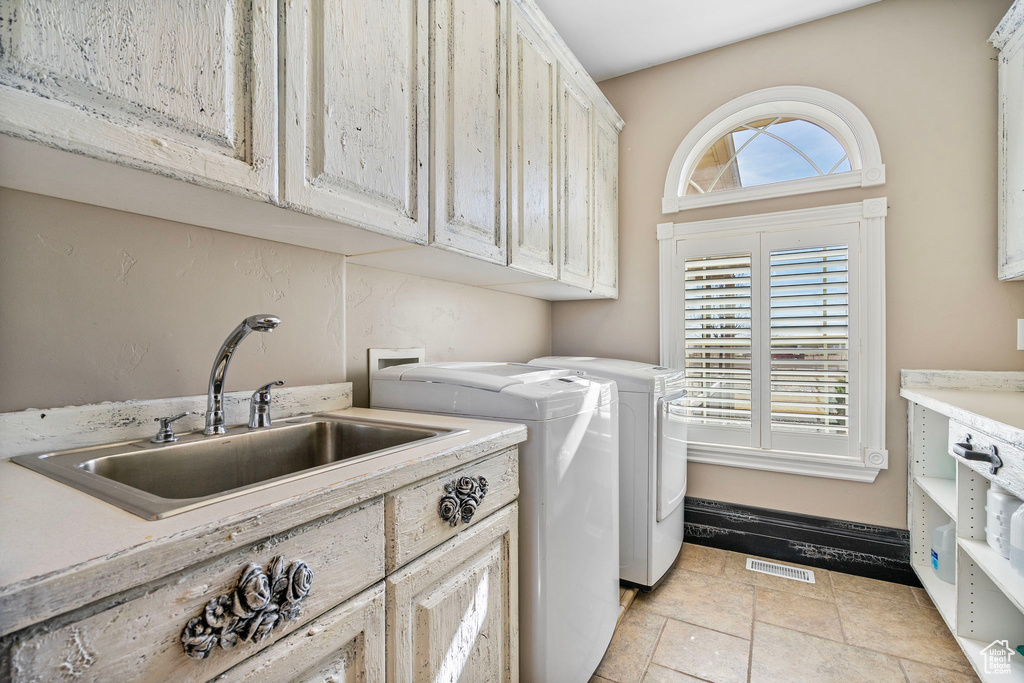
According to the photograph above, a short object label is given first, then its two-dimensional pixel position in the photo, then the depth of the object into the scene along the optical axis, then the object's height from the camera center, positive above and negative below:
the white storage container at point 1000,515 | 1.41 -0.53
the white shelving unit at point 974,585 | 1.43 -0.82
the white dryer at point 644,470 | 2.02 -0.56
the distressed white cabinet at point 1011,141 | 1.86 +0.82
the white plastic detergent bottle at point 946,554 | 1.95 -0.89
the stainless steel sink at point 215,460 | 0.71 -0.25
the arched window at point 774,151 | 2.35 +1.03
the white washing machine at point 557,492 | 1.28 -0.45
